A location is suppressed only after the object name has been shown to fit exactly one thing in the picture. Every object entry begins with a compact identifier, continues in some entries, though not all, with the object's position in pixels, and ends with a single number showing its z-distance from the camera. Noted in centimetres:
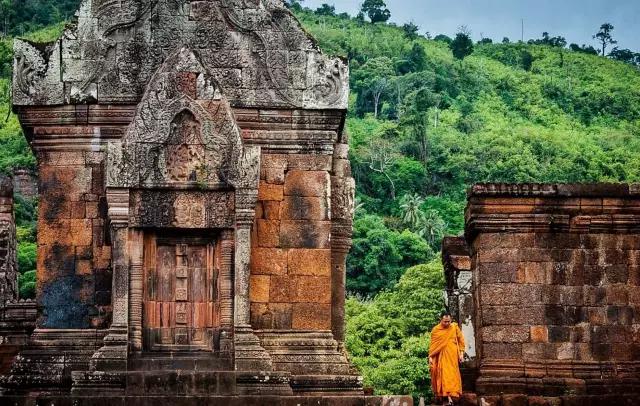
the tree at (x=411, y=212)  11256
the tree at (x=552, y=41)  18475
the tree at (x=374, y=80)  14775
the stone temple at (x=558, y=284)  1858
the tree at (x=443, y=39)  18140
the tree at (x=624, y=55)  17775
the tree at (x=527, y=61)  16991
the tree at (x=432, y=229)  10700
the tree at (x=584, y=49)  18088
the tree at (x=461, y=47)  17000
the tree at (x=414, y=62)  16325
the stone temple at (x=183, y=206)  1598
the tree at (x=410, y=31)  18150
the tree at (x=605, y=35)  18525
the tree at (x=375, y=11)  19300
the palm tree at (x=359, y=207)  11201
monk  1788
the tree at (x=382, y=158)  12425
